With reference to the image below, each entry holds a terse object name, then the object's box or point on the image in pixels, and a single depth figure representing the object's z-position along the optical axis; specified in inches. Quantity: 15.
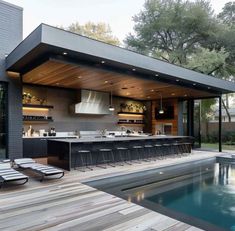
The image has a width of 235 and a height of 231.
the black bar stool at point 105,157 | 285.3
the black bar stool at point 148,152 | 339.9
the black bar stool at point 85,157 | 267.8
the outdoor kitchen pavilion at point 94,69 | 204.7
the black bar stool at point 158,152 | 355.3
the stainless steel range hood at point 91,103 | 390.0
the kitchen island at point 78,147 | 257.9
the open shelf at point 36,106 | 344.0
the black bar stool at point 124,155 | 310.3
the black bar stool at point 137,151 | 323.6
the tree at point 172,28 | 581.3
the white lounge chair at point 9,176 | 178.4
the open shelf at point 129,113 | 476.3
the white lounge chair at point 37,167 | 202.5
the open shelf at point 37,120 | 344.6
